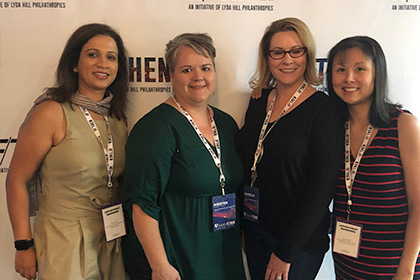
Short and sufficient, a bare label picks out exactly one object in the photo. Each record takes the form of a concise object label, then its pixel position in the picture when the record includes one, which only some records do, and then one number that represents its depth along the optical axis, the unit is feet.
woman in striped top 4.31
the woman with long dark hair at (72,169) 4.66
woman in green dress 4.37
